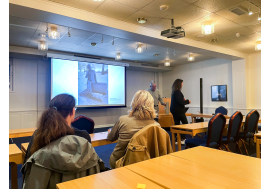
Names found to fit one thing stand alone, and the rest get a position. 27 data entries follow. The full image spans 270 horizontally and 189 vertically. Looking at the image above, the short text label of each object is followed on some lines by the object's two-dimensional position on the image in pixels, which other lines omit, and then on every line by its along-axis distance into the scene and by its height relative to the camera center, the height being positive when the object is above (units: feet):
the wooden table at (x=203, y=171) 2.93 -1.39
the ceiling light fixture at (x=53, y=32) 12.80 +4.49
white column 21.48 +1.13
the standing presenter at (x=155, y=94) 18.45 +0.12
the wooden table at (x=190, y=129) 9.57 -1.76
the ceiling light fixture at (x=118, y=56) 21.08 +4.42
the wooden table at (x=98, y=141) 6.68 -1.73
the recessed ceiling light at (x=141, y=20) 11.78 +4.77
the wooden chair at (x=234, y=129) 10.40 -1.95
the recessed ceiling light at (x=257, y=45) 16.68 +4.44
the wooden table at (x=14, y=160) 5.57 -1.89
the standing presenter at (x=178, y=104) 13.97 -0.67
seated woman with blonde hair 6.06 -0.85
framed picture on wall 23.89 +0.36
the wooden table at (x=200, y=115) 16.36 -1.87
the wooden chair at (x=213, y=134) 9.05 -1.98
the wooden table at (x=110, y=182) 2.89 -1.40
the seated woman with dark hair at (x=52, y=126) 3.76 -0.61
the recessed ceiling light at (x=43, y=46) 16.39 +4.37
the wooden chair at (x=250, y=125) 11.73 -1.96
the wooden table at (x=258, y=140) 7.58 -1.87
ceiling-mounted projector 11.15 +3.75
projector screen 20.35 +1.64
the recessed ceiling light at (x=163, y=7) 10.37 +4.90
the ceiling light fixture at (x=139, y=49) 17.46 +4.31
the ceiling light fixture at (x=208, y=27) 12.53 +4.54
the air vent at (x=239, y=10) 10.89 +5.01
